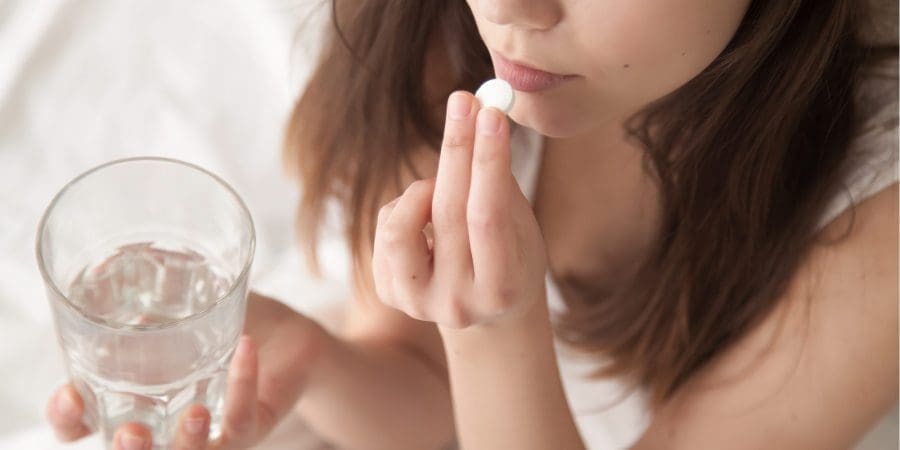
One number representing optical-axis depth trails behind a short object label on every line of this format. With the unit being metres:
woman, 0.84
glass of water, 0.81
